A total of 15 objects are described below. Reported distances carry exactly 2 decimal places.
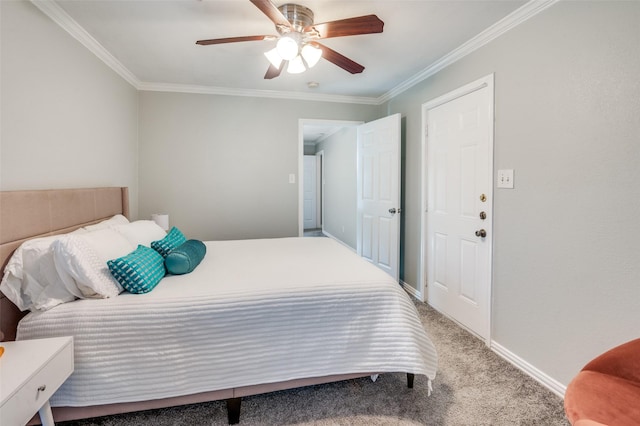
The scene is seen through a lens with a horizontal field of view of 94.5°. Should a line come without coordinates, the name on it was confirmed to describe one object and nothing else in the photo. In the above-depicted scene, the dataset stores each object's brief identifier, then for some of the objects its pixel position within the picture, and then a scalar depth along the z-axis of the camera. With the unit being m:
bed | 1.38
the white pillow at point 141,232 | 1.98
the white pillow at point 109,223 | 1.98
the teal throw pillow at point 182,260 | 1.83
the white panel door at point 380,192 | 3.37
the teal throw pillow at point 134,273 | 1.52
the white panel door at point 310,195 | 7.50
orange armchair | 0.98
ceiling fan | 1.66
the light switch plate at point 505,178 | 2.07
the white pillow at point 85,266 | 1.40
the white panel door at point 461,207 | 2.29
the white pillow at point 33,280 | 1.40
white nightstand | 1.00
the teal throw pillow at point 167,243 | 2.02
